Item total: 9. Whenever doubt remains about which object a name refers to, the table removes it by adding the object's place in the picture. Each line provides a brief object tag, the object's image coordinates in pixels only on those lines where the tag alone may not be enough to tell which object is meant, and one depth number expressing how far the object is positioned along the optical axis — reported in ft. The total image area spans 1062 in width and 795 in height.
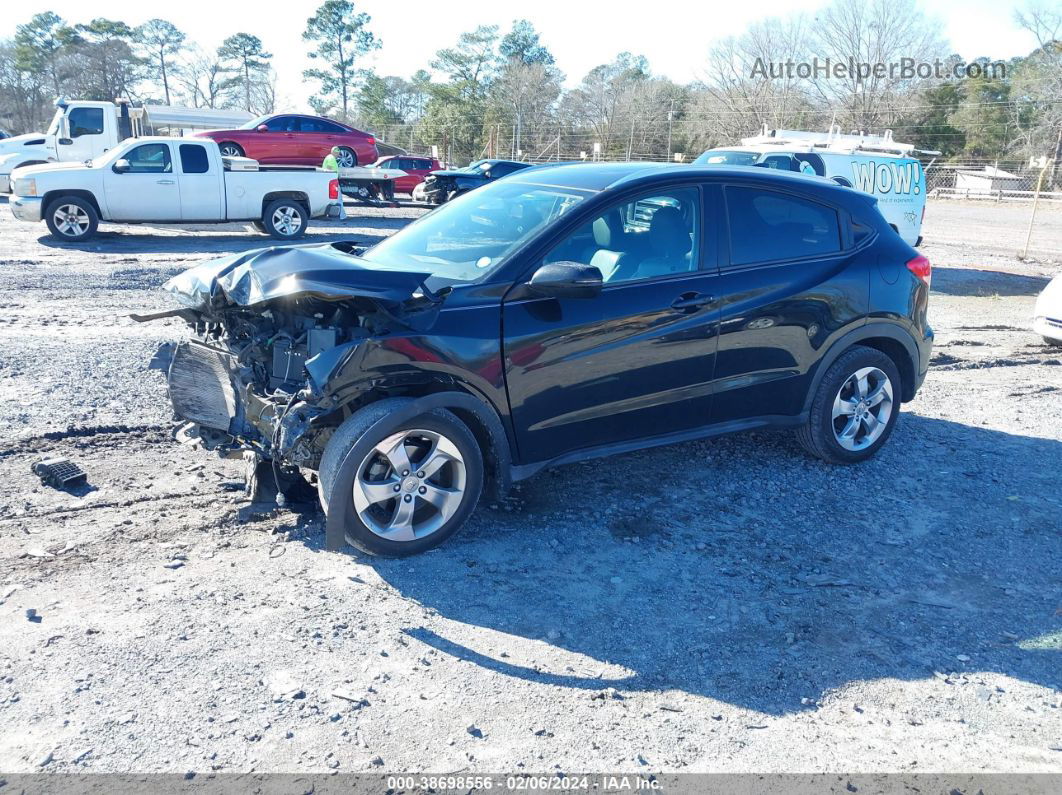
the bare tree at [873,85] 151.33
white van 49.34
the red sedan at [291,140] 75.72
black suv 13.58
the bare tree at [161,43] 204.03
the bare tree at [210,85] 208.23
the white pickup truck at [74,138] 72.18
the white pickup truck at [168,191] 47.73
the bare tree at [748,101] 137.18
